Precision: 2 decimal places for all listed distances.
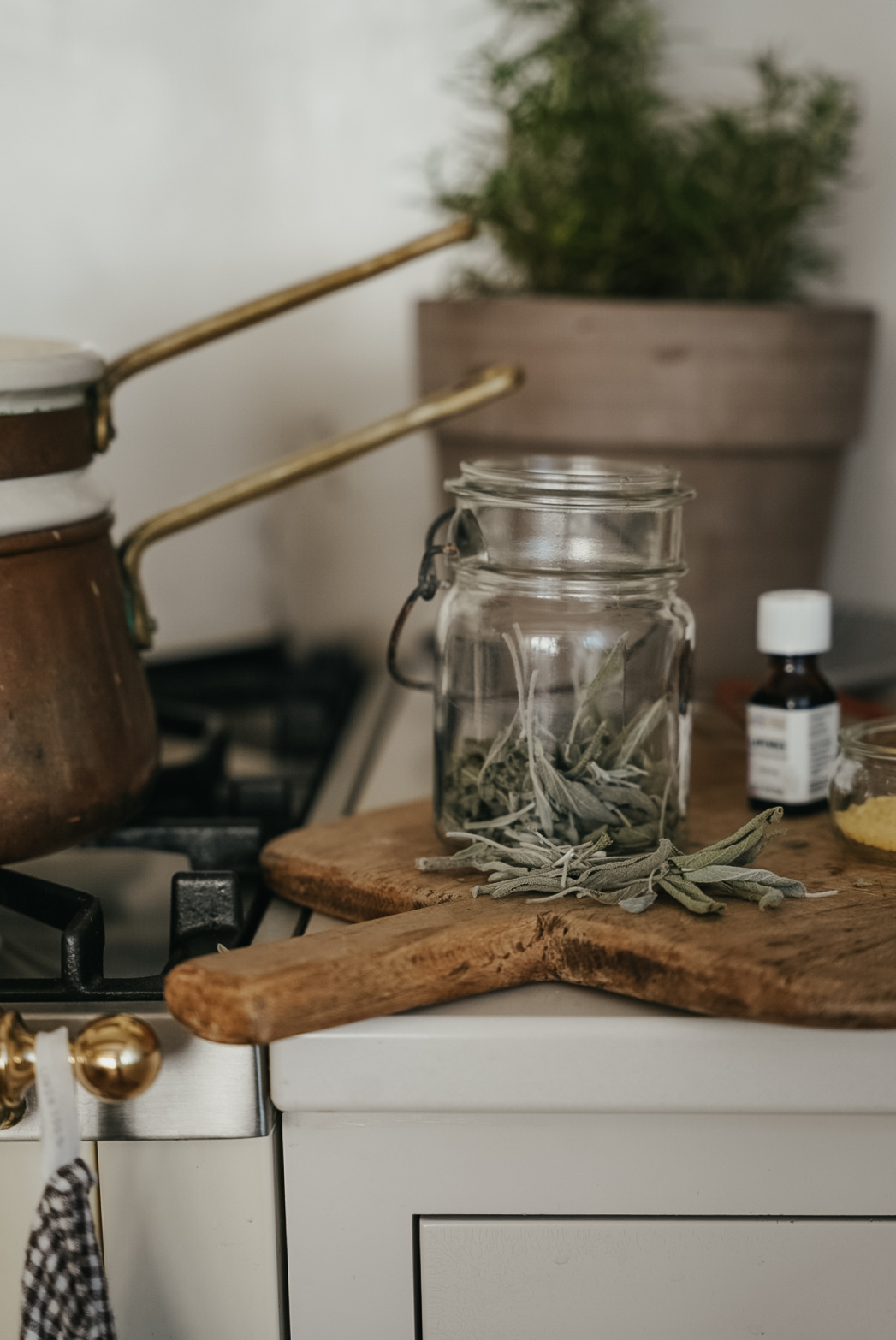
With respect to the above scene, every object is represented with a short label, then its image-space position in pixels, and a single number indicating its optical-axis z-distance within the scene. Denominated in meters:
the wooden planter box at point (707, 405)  0.79
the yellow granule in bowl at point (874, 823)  0.53
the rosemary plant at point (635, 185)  0.83
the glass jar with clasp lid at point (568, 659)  0.51
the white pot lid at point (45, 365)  0.49
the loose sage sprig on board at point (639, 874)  0.47
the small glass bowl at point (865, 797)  0.53
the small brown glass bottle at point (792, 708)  0.59
